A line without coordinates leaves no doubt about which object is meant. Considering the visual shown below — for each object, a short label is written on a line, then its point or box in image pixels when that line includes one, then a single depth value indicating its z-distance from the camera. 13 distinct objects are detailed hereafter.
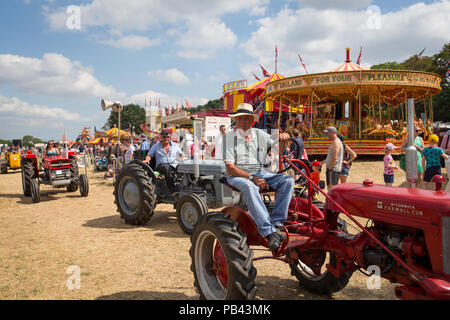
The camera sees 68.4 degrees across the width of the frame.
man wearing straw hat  2.94
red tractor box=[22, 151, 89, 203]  9.75
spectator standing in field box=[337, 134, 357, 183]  7.18
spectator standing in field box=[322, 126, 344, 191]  6.47
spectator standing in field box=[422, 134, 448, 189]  6.50
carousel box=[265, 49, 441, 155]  15.45
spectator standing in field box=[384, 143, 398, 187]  7.21
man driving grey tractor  6.68
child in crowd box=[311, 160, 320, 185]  3.65
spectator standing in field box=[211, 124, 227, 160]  9.44
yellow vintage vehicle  19.56
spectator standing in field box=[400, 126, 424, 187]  6.77
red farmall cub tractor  2.19
